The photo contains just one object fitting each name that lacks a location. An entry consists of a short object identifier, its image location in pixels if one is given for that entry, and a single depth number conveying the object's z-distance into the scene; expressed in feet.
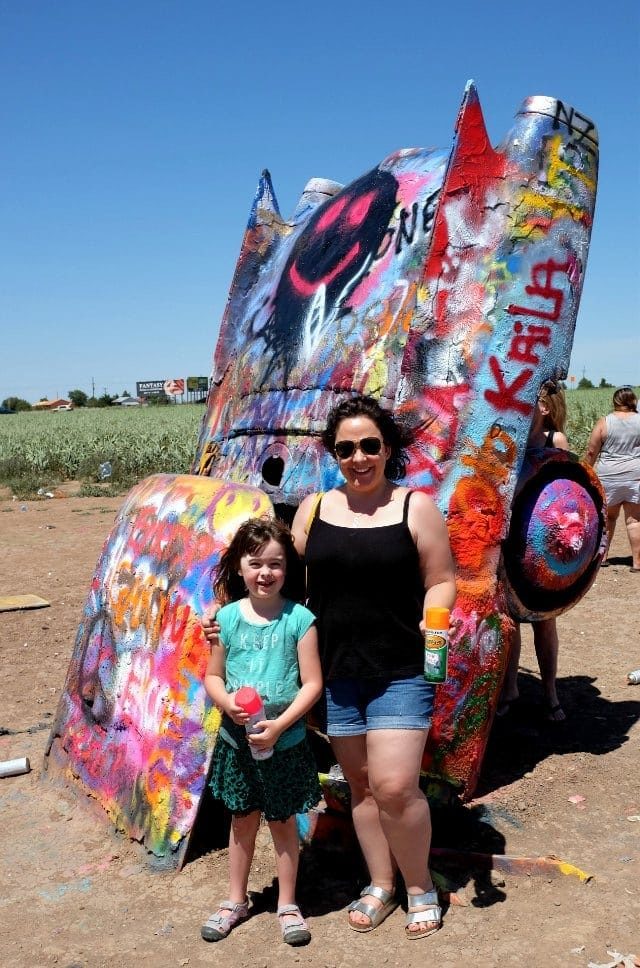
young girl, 10.25
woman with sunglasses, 9.99
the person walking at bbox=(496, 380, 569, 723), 14.84
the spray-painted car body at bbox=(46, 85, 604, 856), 12.53
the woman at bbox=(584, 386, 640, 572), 29.71
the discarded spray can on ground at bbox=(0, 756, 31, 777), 15.46
